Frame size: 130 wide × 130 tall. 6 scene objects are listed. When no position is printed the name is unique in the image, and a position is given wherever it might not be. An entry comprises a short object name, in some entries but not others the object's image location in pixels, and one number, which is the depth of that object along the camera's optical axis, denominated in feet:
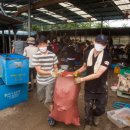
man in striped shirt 11.19
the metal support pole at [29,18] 27.84
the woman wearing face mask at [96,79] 9.85
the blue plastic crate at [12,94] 14.37
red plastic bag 10.44
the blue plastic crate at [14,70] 13.70
